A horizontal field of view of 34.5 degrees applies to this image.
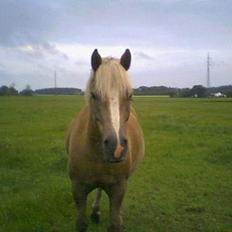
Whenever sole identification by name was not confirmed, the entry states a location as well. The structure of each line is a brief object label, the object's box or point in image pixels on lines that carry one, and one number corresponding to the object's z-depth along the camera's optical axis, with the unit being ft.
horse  10.84
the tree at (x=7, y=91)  253.38
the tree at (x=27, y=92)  267.43
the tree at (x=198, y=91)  239.91
